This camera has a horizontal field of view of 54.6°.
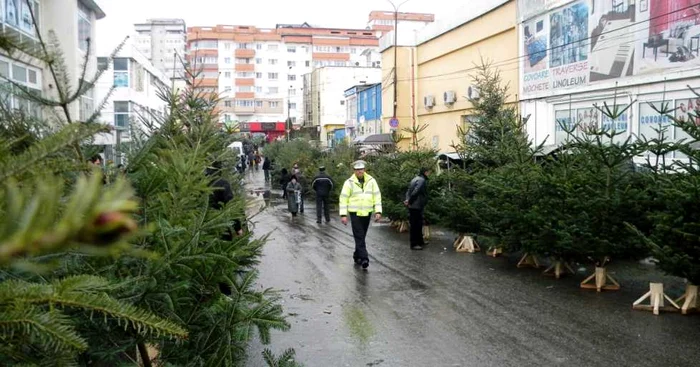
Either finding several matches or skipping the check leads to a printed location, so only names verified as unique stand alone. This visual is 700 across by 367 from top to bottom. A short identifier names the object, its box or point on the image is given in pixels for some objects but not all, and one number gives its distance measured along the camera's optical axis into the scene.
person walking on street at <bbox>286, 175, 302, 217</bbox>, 22.50
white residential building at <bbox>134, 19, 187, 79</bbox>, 94.88
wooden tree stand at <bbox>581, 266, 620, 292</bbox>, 9.40
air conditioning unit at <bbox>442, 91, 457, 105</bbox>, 33.72
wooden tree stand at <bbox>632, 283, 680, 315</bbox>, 8.07
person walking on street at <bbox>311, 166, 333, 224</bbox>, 20.67
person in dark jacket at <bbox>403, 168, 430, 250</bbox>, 13.90
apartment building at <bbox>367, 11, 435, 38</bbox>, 130.00
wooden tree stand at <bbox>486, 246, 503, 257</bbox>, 12.55
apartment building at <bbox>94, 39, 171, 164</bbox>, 39.66
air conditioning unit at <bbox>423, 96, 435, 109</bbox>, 37.06
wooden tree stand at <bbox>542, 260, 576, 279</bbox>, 10.37
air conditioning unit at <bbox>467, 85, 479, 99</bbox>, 29.80
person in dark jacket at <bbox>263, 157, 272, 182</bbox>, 42.99
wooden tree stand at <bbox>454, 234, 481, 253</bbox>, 13.52
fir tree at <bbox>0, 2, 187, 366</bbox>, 0.67
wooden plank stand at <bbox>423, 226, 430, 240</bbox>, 16.06
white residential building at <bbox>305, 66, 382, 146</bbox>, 77.75
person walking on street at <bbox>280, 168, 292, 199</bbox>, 29.45
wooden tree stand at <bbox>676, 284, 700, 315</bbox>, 7.88
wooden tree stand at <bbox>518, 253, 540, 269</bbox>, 11.40
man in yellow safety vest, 11.76
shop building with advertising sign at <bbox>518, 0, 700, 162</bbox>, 18.02
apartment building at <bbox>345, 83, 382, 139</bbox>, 50.41
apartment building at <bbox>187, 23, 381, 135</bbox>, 109.50
